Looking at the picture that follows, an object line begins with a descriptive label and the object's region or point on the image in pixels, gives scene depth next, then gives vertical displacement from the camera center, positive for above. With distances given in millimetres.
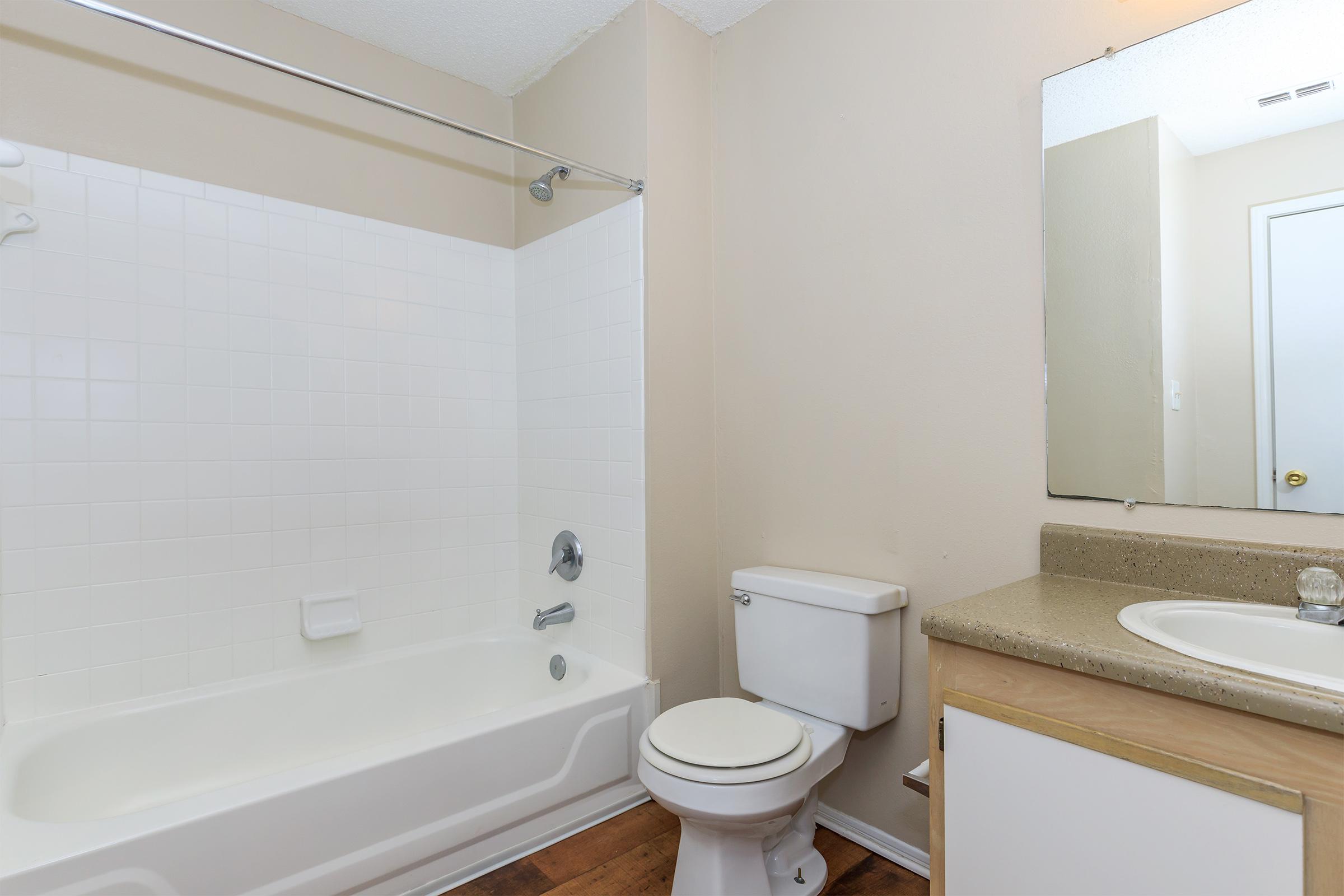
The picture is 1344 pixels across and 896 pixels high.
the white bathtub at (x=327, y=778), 1345 -779
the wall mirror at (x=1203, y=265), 1195 +334
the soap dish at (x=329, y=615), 2143 -502
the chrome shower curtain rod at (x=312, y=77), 1362 +867
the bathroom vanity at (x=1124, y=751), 817 -411
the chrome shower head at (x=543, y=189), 2129 +803
